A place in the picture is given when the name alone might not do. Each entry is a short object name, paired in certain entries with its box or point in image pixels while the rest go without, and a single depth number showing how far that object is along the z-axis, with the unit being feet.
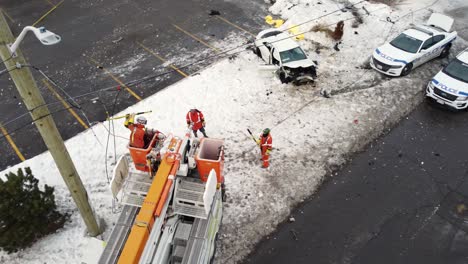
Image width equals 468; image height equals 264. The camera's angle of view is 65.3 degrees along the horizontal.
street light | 18.45
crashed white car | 49.42
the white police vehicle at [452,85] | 44.96
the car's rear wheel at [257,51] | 54.65
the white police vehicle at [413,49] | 50.44
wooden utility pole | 19.92
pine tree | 28.40
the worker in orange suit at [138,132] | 30.17
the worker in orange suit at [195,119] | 37.60
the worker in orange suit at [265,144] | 36.24
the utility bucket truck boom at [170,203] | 22.26
